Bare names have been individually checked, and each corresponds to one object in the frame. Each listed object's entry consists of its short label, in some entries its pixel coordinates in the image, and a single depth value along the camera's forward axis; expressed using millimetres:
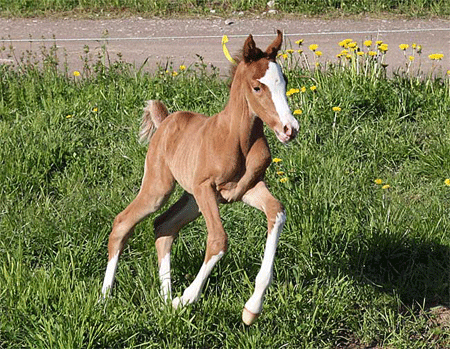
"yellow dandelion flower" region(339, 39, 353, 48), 16250
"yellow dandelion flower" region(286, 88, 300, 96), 15031
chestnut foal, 9070
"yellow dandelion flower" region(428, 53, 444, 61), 16172
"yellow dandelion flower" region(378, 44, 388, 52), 15734
